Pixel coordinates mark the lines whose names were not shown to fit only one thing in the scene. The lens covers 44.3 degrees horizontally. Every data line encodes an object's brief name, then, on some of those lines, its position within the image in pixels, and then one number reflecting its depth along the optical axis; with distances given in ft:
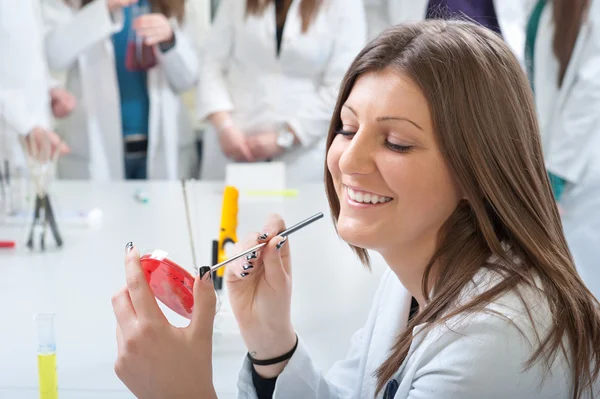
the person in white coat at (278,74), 9.15
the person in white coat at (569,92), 8.41
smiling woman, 2.71
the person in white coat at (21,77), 8.27
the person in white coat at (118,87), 9.88
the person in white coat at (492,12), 9.26
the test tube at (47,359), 3.42
